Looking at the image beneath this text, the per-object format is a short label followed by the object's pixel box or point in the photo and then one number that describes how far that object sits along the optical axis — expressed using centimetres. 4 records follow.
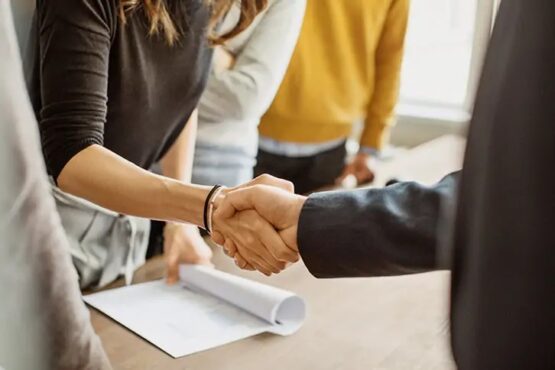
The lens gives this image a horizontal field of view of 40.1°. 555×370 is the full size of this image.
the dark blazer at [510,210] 50
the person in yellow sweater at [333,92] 118
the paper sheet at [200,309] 89
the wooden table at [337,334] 85
